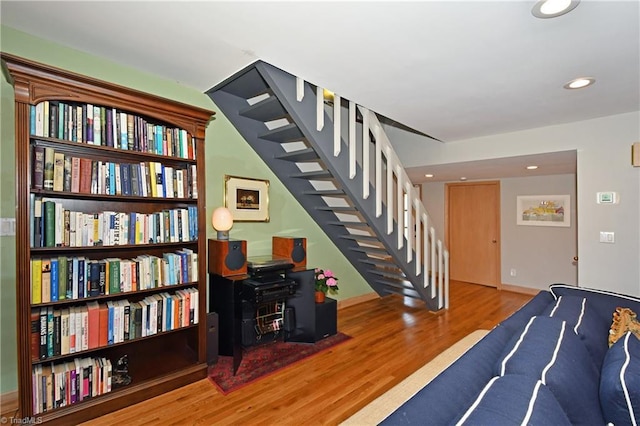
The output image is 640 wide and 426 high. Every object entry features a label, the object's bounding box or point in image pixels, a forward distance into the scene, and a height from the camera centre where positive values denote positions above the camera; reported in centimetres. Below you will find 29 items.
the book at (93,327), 194 -72
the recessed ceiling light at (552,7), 141 +94
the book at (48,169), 181 +26
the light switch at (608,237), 295 -28
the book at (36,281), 175 -39
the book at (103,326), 198 -73
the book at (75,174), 192 +24
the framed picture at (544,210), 483 -2
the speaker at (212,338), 253 -104
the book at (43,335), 177 -70
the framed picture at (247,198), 305 +13
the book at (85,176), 196 +23
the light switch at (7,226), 194 -8
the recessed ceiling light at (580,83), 221 +92
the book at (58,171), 185 +25
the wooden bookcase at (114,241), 170 -19
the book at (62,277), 185 -39
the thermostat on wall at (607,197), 294 +10
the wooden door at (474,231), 557 -41
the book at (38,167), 178 +26
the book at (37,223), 176 -6
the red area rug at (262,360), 236 -130
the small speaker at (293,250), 312 -40
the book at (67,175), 189 +23
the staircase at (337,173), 249 +37
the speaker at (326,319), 310 -111
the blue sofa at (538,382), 81 -56
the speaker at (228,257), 258 -39
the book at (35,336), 175 -70
